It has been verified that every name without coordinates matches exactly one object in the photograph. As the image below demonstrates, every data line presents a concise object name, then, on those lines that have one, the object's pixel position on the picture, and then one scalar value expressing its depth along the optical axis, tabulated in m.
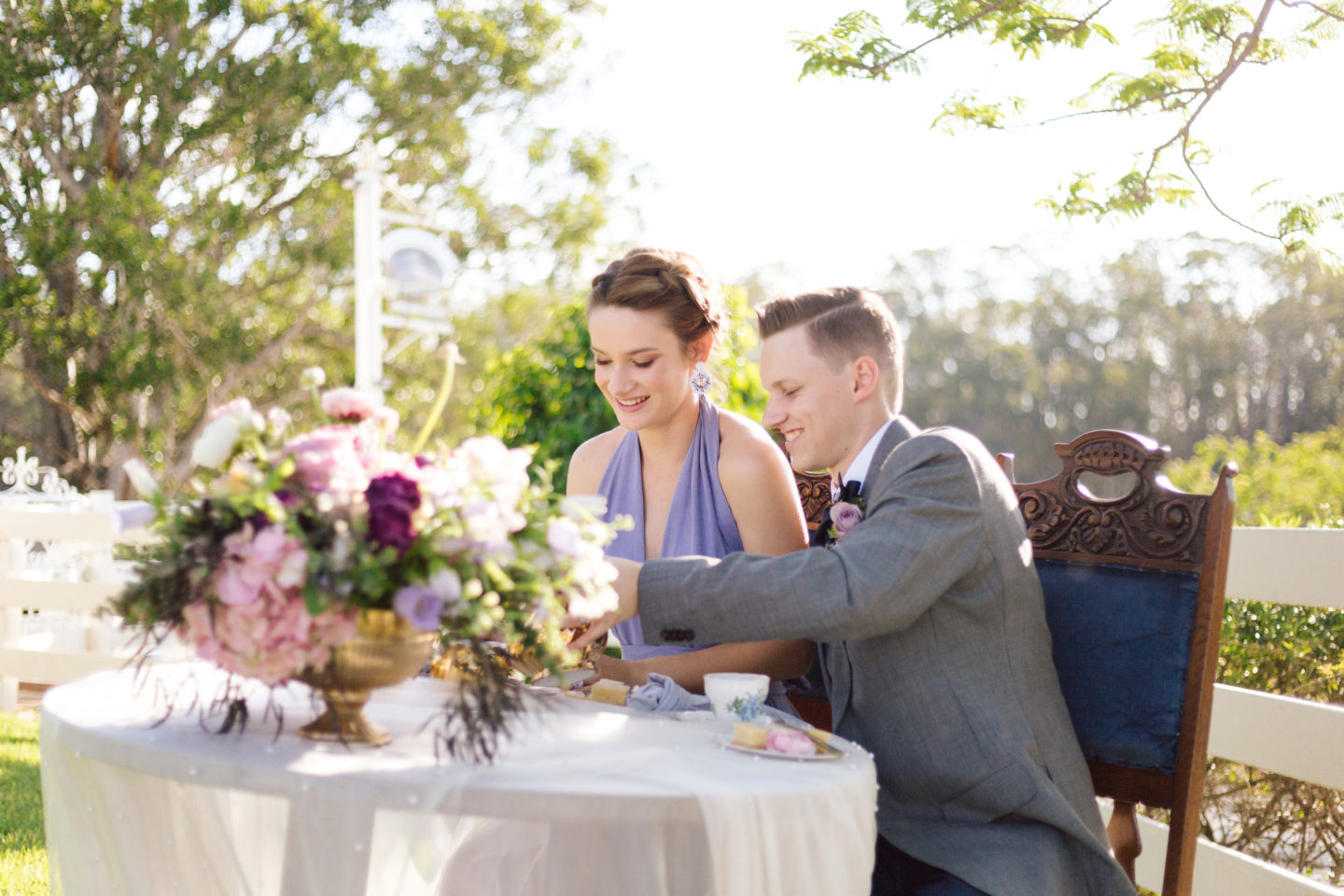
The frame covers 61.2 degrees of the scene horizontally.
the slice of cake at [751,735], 1.75
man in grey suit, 1.93
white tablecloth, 1.46
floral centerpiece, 1.42
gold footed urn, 1.53
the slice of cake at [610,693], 2.18
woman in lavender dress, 2.80
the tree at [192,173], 13.52
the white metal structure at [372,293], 9.88
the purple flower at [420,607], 1.44
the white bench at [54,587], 6.93
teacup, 2.04
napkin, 2.17
